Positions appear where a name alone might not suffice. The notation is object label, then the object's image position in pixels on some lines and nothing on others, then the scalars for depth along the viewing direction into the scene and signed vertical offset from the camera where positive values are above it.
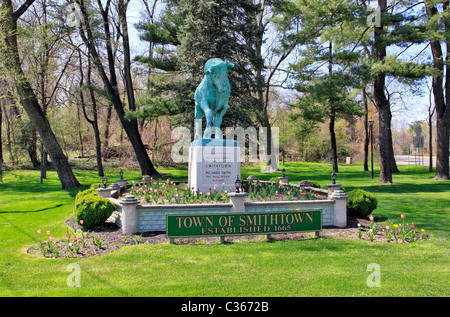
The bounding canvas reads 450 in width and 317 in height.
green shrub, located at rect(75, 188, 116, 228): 8.61 -1.35
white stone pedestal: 10.58 -0.25
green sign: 7.23 -1.49
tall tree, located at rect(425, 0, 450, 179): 21.00 +2.70
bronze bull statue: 10.52 +2.06
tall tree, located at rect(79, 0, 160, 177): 19.38 +5.95
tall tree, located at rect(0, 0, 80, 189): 13.90 +3.23
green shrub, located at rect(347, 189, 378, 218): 9.65 -1.44
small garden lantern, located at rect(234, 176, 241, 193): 8.32 -0.70
